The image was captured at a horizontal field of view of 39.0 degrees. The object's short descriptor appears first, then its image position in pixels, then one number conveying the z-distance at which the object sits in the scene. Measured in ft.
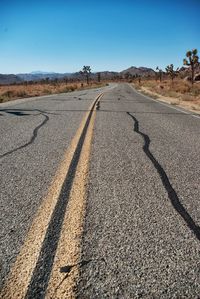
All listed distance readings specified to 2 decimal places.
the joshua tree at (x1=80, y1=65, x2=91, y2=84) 340.59
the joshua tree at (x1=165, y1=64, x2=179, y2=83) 244.14
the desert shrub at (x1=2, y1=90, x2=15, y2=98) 77.97
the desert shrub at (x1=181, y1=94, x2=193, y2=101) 56.47
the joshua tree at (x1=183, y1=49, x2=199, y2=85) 160.66
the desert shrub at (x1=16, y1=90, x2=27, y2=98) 79.07
